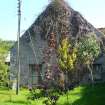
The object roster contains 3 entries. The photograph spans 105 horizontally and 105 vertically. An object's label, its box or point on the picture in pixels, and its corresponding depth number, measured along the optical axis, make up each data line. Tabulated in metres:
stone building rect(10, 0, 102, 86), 17.26
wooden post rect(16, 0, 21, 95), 16.79
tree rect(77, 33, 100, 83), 15.81
